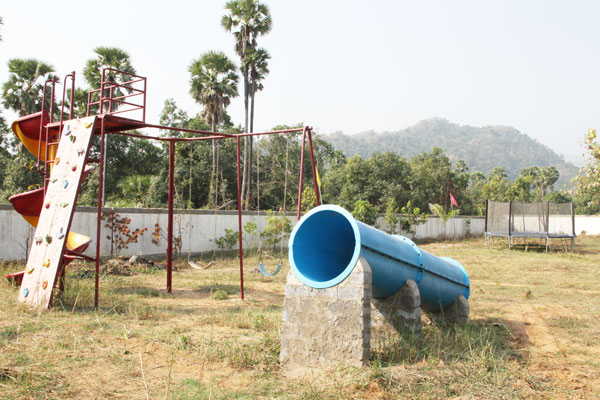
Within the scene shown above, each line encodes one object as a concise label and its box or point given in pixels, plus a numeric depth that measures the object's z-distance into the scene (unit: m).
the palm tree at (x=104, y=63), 22.00
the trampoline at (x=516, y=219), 21.73
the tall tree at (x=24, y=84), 22.86
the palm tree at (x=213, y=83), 25.67
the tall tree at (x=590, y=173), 17.11
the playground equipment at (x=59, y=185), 7.13
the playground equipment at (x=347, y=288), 4.59
